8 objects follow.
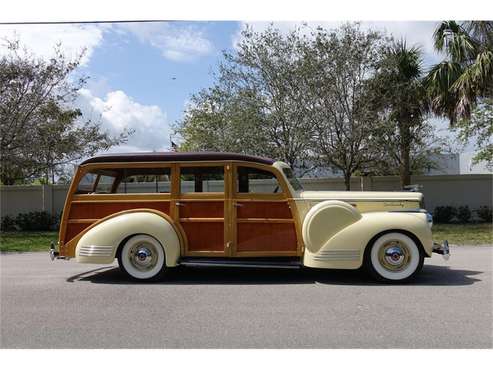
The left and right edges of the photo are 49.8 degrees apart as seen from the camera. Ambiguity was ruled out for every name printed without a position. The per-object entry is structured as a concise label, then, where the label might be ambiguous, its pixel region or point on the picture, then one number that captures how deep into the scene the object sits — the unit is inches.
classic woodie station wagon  298.0
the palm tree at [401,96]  676.1
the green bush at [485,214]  721.6
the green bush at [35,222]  763.4
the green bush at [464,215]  726.5
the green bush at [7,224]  772.0
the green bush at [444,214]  730.2
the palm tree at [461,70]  594.2
